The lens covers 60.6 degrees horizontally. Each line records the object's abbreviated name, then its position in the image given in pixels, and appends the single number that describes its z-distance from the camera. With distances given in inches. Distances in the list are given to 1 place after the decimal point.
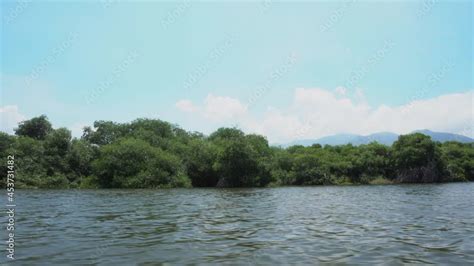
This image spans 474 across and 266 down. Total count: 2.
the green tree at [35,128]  3762.3
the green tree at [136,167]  2726.4
